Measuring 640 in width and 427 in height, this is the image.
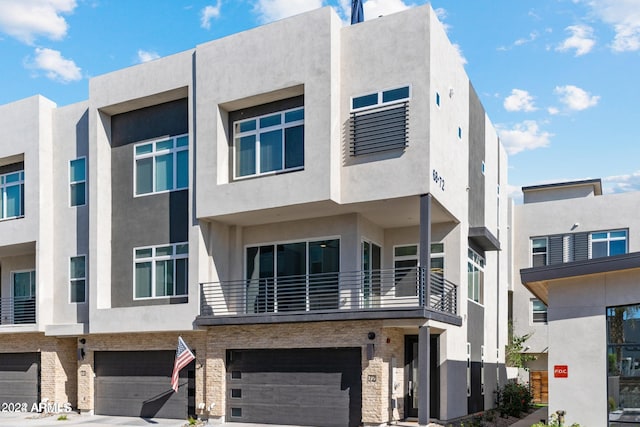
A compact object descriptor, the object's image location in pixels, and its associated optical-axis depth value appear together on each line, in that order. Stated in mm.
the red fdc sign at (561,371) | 14531
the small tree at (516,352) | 30141
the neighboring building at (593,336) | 14023
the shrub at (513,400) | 24573
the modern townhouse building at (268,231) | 18906
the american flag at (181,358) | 21016
